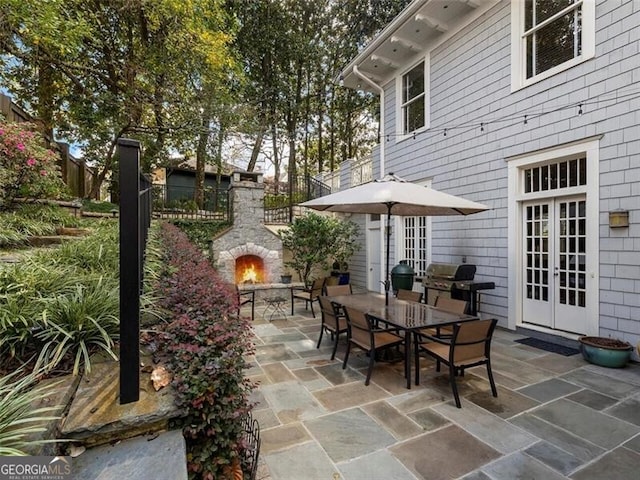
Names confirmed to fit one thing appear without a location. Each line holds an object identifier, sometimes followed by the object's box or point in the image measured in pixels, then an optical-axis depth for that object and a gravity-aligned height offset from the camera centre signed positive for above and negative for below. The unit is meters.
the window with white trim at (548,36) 4.38 +3.06
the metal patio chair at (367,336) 3.42 -1.13
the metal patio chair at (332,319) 4.12 -1.07
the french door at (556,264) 4.52 -0.37
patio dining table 3.32 -0.89
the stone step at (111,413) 1.22 -0.70
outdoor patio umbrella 3.76 +0.51
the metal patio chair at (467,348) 2.93 -1.06
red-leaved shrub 1.38 -0.63
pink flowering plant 4.66 +1.16
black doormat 4.36 -1.55
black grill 5.44 -0.77
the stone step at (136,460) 1.11 -0.82
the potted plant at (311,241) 8.71 -0.04
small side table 6.03 -1.55
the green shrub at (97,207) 7.97 +0.87
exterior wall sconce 3.93 +0.26
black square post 1.38 -0.15
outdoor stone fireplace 8.30 -0.03
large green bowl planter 3.76 -1.36
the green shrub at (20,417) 1.03 -0.63
